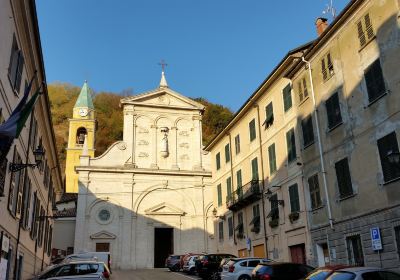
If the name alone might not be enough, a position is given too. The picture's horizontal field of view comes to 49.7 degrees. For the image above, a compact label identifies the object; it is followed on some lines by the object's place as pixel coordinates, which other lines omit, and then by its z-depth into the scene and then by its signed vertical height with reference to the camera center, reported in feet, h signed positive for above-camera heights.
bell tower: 198.59 +66.00
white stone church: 133.69 +28.49
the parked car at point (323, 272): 36.40 +0.11
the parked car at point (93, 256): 81.56 +4.63
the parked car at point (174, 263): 108.99 +3.93
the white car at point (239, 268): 62.18 +1.15
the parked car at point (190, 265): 93.15 +2.79
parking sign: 52.42 +3.84
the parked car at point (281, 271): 50.39 +0.44
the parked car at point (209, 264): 79.75 +2.32
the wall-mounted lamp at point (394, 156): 44.93 +11.47
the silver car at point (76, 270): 54.60 +1.52
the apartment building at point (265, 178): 77.61 +19.52
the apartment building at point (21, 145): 43.73 +18.16
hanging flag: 31.50 +11.26
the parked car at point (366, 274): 33.09 -0.15
